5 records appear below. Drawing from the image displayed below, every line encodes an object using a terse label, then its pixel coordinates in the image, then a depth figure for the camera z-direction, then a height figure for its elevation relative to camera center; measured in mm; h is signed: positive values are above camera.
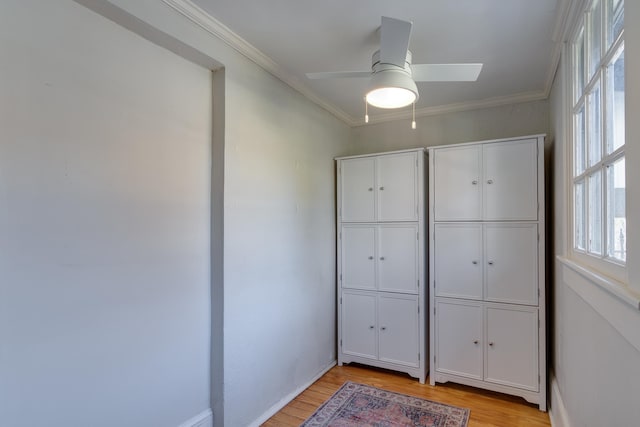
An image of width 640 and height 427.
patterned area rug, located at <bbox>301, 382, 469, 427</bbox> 2340 -1415
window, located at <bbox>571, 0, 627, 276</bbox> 1145 +327
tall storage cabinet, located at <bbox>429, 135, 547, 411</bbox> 2578 -394
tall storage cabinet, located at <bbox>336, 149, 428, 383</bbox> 2977 -405
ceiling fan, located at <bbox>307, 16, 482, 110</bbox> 1686 +769
